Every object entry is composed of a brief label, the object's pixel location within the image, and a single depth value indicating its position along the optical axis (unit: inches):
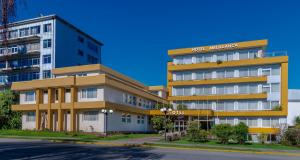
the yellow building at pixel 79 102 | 1149.6
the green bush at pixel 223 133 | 843.9
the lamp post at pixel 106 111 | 1003.9
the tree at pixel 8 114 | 1335.7
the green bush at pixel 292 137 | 837.0
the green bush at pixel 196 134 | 888.5
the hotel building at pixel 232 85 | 1325.6
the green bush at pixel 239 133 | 845.2
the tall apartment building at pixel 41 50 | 1625.2
